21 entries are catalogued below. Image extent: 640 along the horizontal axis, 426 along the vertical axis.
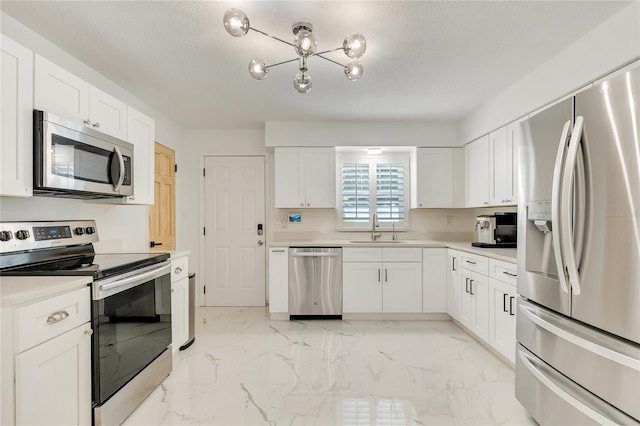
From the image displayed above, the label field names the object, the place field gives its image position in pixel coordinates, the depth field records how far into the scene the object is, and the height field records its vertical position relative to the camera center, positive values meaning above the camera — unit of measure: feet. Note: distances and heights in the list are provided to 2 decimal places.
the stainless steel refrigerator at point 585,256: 3.89 -0.60
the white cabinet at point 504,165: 9.39 +1.55
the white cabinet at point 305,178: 12.75 +1.48
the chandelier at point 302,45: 4.88 +2.90
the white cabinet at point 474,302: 8.97 -2.74
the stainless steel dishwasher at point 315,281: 11.82 -2.57
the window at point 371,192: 13.75 +0.97
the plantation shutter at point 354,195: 13.74 +0.83
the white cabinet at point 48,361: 3.90 -2.04
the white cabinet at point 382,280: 11.76 -2.52
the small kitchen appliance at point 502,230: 10.02 -0.54
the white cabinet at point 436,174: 12.89 +1.65
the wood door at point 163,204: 11.22 +0.39
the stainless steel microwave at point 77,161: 5.32 +1.06
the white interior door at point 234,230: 13.78 -0.72
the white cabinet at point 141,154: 8.05 +1.65
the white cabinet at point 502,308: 7.66 -2.47
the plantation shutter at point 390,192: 13.76 +0.97
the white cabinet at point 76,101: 5.45 +2.29
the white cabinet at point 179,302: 8.15 -2.41
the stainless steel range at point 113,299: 5.20 -1.65
